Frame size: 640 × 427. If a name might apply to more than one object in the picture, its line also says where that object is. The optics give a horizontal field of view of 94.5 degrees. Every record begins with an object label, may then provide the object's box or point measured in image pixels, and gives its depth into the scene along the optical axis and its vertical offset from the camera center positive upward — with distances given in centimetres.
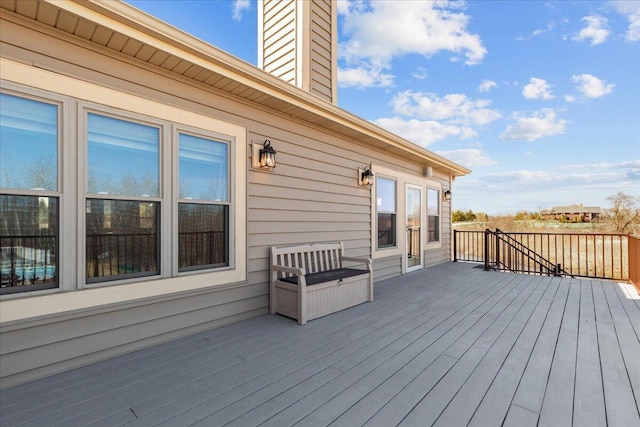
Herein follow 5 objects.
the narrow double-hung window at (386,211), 555 +10
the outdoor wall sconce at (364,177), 503 +67
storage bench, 321 -77
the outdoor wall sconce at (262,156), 338 +69
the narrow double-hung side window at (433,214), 716 +5
